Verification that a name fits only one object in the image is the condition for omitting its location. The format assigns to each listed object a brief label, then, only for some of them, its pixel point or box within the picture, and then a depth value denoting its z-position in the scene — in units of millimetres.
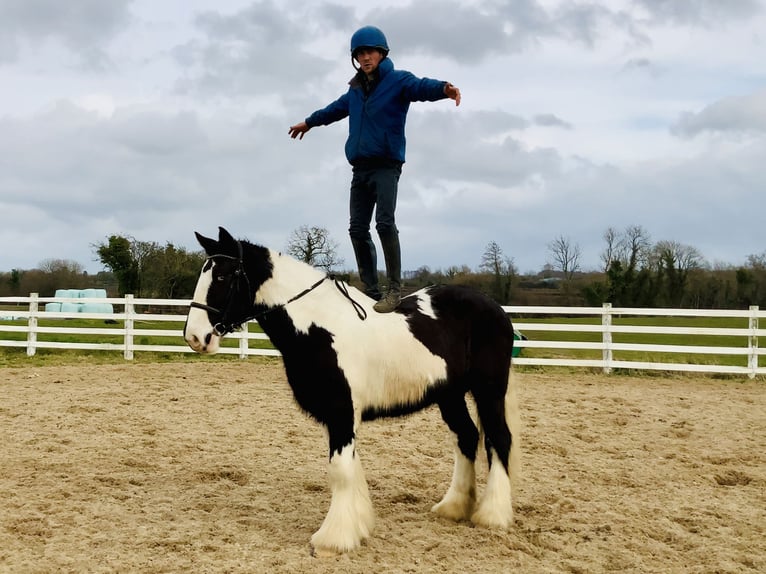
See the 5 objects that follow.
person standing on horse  4207
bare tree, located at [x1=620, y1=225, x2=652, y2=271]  33488
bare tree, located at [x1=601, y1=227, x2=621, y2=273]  34081
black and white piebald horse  3676
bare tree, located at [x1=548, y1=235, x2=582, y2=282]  35688
